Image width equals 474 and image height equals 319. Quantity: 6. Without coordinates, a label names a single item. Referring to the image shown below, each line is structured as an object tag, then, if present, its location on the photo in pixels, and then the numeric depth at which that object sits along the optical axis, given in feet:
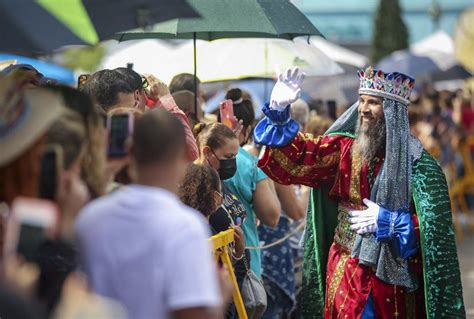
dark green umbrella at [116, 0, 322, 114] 25.21
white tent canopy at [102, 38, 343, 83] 36.88
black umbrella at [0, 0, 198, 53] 15.54
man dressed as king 24.63
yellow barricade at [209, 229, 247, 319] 20.85
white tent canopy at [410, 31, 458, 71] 86.57
